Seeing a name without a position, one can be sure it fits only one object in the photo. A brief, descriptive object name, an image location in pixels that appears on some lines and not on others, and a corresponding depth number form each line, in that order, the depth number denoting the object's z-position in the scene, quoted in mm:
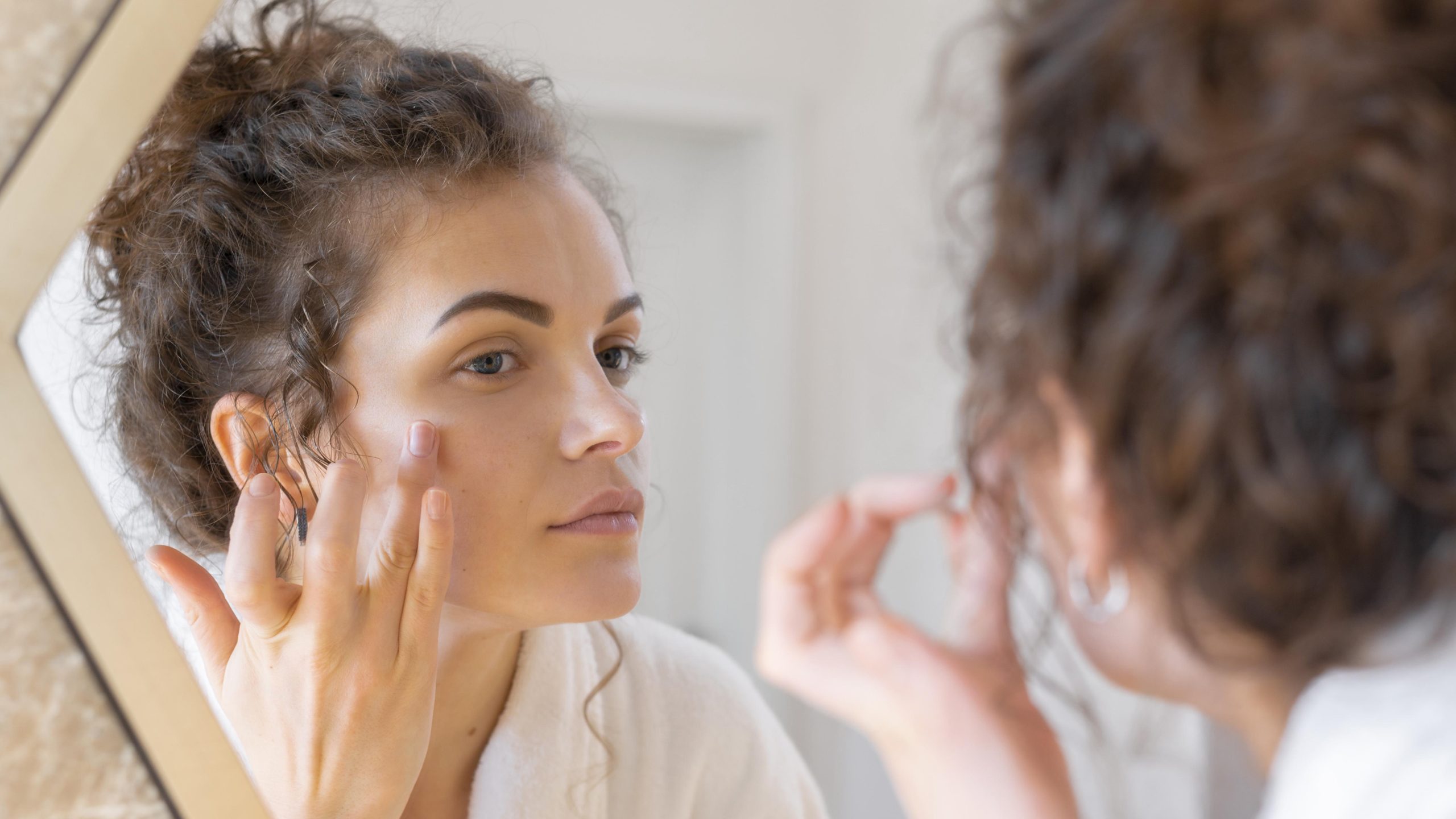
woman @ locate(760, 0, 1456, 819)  200
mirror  373
